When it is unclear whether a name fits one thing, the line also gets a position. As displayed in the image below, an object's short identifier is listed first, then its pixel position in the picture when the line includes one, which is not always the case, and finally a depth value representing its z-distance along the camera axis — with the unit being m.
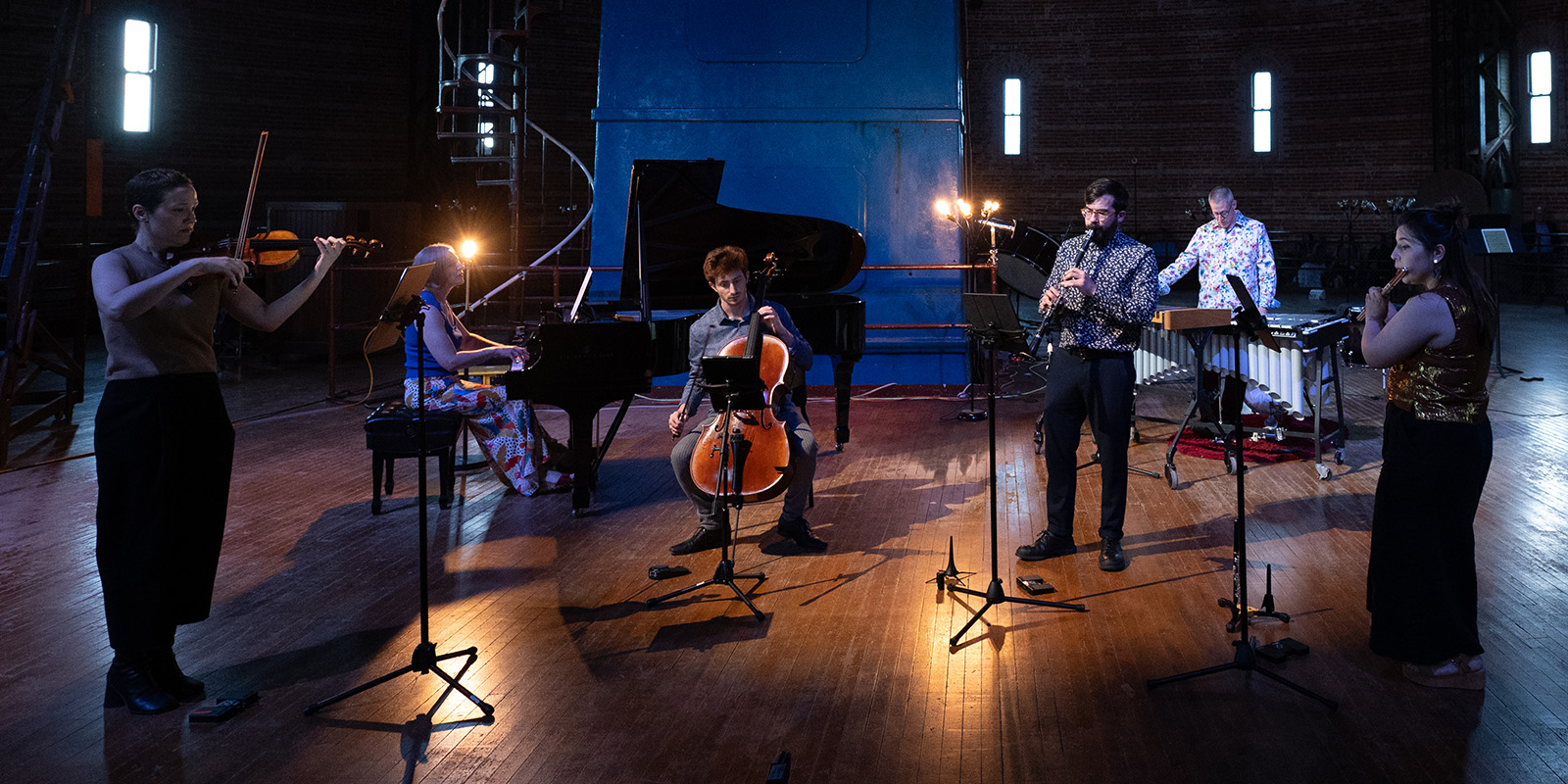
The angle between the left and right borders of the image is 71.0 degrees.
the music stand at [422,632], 3.20
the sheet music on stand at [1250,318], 3.22
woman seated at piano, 5.47
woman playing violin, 3.11
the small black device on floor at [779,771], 2.68
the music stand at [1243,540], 3.26
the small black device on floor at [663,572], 4.45
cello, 4.45
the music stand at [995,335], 3.91
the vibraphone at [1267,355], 5.93
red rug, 6.74
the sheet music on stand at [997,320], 3.98
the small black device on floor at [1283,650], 3.49
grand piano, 5.12
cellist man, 4.72
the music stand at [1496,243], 9.23
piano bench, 5.43
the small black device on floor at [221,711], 3.12
